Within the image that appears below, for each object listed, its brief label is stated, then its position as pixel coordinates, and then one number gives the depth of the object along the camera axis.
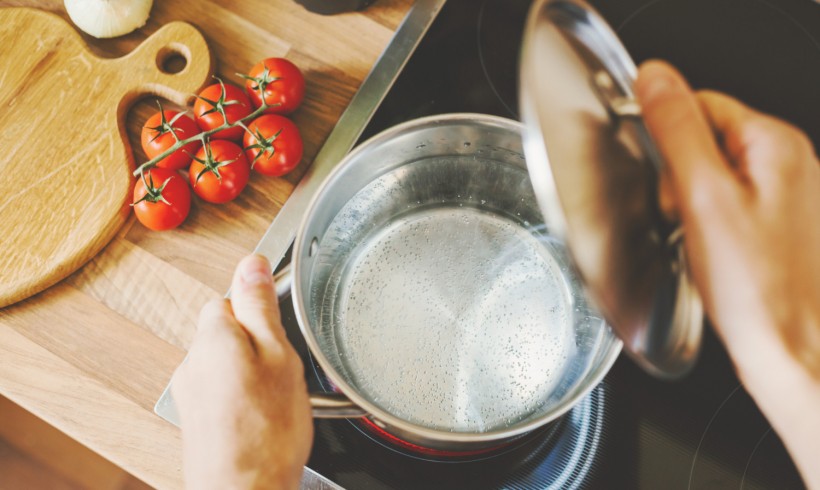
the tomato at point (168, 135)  0.65
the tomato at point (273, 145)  0.64
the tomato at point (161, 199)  0.63
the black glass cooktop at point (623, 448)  0.59
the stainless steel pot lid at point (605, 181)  0.39
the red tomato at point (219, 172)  0.64
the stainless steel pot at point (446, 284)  0.61
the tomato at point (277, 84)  0.66
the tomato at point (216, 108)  0.67
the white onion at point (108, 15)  0.69
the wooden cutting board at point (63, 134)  0.65
